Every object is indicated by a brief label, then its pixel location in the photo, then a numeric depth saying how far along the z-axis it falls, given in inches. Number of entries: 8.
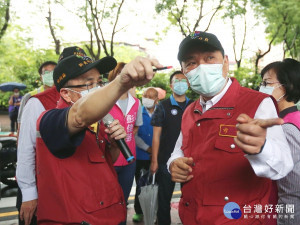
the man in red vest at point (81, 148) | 49.3
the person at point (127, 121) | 130.0
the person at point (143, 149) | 160.1
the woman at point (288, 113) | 78.5
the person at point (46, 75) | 132.8
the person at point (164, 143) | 136.6
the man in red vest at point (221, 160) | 59.8
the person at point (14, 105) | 474.8
